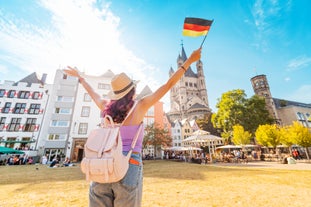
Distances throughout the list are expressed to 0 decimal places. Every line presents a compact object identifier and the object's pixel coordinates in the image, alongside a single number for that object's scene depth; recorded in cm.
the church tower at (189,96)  6425
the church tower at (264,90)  4469
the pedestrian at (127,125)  111
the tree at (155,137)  2328
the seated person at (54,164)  1585
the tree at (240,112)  3016
